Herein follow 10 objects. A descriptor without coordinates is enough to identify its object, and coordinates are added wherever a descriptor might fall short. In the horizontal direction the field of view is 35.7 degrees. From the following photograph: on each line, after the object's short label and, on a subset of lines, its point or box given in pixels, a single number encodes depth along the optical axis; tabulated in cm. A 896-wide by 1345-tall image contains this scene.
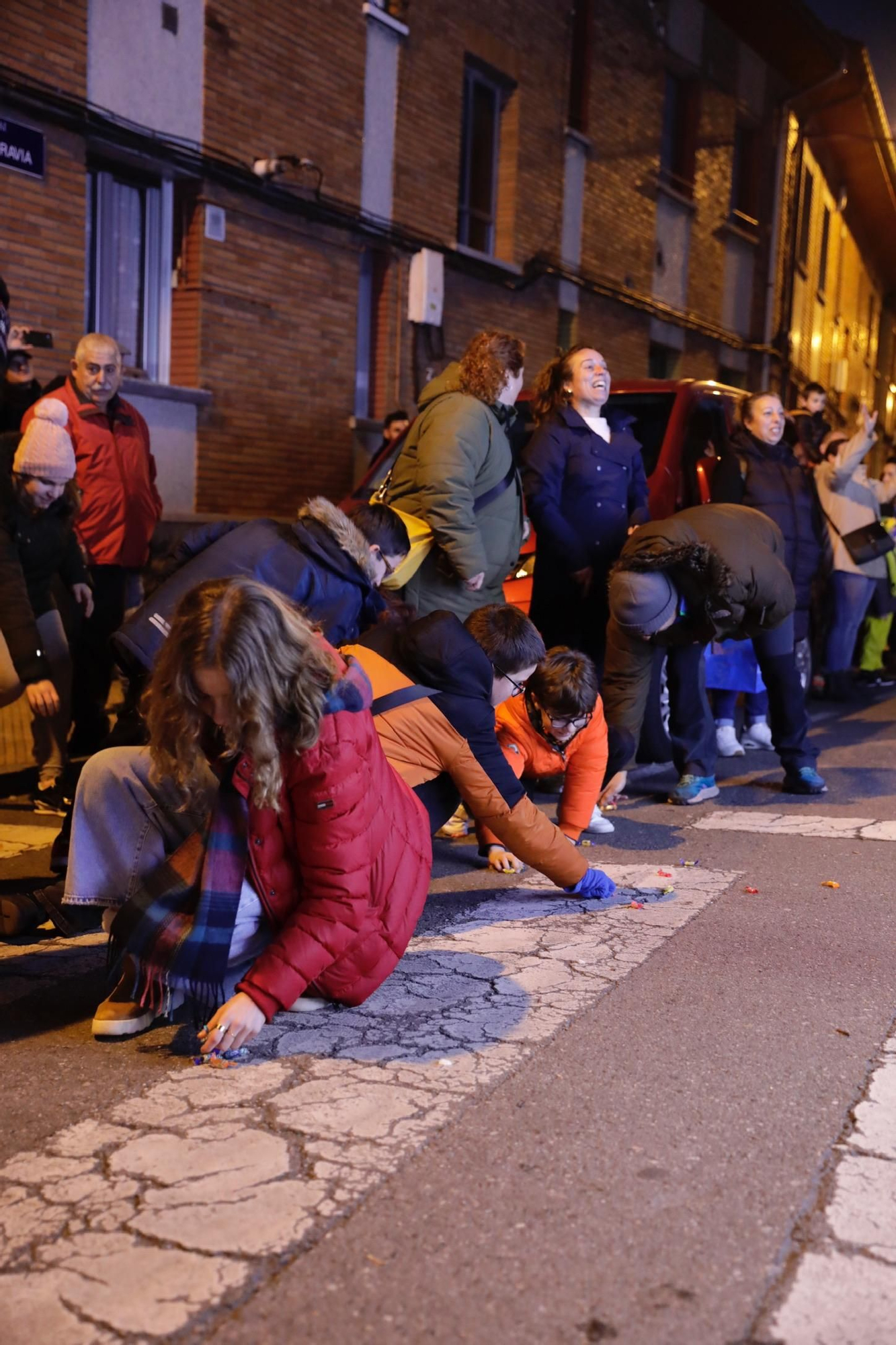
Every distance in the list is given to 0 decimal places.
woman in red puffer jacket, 300
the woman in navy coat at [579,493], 662
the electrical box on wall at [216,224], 1120
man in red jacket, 714
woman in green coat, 586
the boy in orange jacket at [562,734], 498
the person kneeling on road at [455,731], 425
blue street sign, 930
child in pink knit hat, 532
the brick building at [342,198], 1011
